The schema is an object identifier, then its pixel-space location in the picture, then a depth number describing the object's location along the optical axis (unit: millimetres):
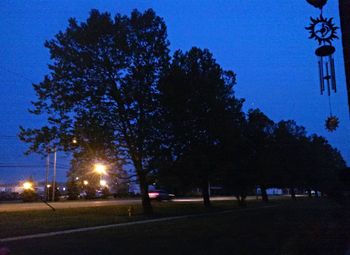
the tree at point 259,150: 46188
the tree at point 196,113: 34094
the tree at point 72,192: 72112
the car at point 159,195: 62222
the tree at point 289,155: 63781
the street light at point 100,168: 33288
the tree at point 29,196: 65544
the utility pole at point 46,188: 66912
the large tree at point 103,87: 31953
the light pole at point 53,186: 67338
